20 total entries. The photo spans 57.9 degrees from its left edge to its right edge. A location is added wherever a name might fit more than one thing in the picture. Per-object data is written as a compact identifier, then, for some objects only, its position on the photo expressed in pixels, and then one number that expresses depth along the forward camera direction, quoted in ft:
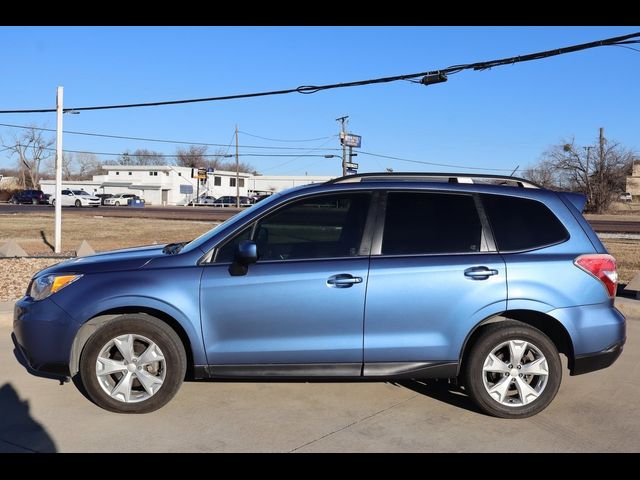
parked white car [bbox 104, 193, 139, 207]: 214.28
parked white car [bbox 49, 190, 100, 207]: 182.70
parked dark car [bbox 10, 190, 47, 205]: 210.79
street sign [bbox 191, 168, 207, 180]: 262.88
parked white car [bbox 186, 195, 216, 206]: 263.49
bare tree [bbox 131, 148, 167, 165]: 422.82
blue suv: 14.16
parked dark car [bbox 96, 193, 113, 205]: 212.43
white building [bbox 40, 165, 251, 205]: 279.08
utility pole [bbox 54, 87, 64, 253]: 47.45
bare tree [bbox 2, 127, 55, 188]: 333.62
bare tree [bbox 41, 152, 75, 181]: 372.74
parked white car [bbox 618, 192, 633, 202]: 255.13
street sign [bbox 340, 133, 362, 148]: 152.18
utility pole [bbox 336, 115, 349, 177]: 139.70
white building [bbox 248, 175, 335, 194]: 338.54
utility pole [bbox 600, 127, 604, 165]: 198.63
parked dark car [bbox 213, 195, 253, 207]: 247.29
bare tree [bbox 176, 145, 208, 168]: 402.72
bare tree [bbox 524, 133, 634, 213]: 198.80
